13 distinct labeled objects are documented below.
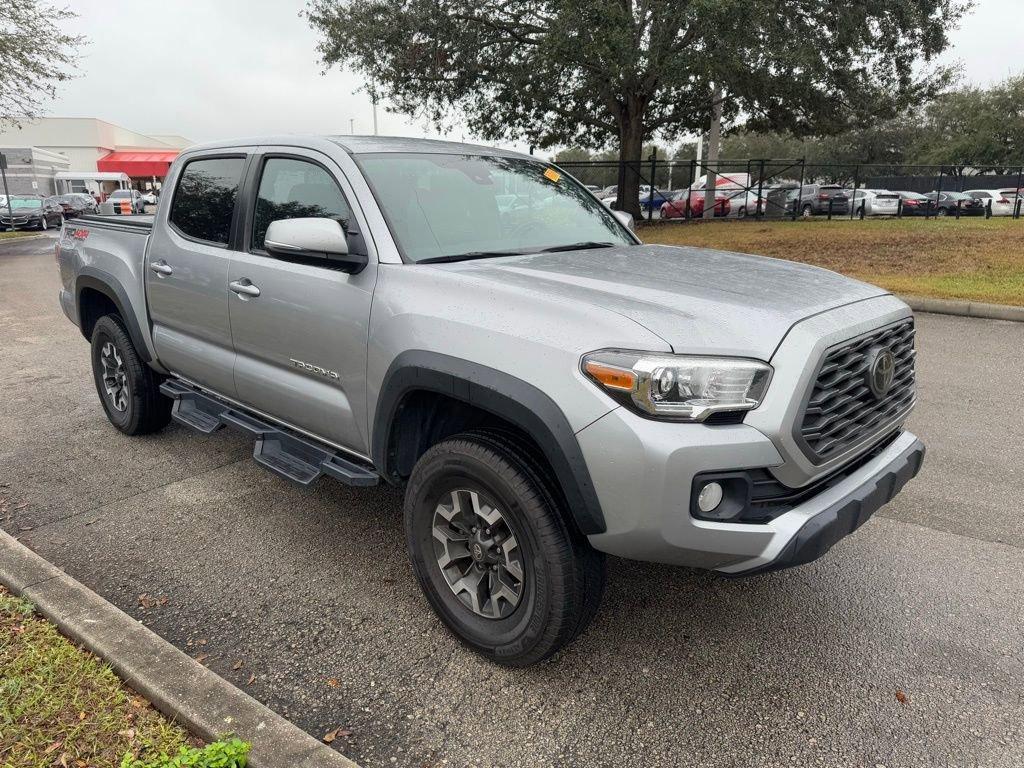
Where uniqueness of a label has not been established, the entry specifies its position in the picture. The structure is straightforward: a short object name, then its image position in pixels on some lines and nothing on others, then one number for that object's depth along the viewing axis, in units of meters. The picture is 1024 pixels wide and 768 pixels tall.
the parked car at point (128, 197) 32.19
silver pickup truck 2.27
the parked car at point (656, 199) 28.54
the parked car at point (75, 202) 32.84
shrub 2.18
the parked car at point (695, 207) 27.31
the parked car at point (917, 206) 27.41
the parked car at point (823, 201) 26.62
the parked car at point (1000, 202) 26.36
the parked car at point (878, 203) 27.16
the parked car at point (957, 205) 26.80
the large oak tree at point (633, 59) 14.87
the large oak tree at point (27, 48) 20.25
